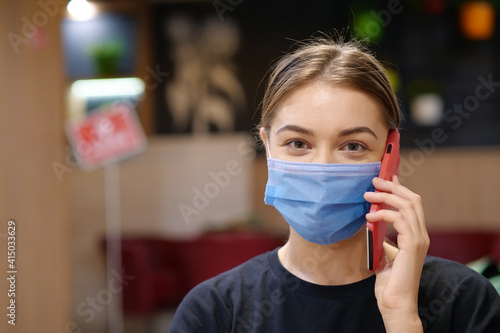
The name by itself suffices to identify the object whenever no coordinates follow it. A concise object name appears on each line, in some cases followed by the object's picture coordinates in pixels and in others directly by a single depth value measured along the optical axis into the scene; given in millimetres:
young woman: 1630
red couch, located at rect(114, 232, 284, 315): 5504
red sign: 5473
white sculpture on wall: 8398
